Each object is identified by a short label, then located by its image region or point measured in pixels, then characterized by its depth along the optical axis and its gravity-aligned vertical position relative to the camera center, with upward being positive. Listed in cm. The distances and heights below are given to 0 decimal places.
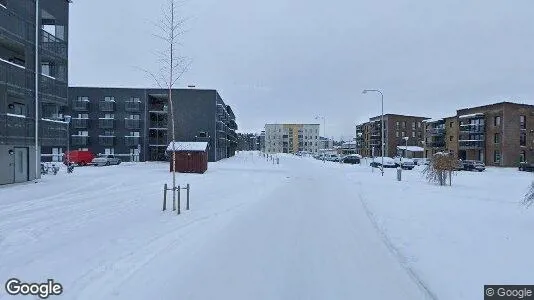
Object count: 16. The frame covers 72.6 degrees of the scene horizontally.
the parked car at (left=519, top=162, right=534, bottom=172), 4541 -210
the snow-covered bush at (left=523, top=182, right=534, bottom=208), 1131 -142
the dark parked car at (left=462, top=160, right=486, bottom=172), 4459 -198
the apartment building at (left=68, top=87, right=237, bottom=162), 5644 +442
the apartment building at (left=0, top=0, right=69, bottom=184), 2122 +419
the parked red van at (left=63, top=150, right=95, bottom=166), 4425 -123
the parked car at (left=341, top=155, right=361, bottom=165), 5909 -161
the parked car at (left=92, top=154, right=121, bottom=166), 4394 -153
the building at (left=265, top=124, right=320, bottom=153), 16538 +512
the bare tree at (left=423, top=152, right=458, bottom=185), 2362 -112
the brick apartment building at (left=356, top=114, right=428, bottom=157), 9575 +462
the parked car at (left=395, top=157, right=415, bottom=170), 4506 -191
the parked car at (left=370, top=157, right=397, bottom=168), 4775 -180
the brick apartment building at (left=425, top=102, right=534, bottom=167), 5809 +274
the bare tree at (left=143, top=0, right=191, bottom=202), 1491 +445
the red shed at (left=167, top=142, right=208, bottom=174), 3356 -98
